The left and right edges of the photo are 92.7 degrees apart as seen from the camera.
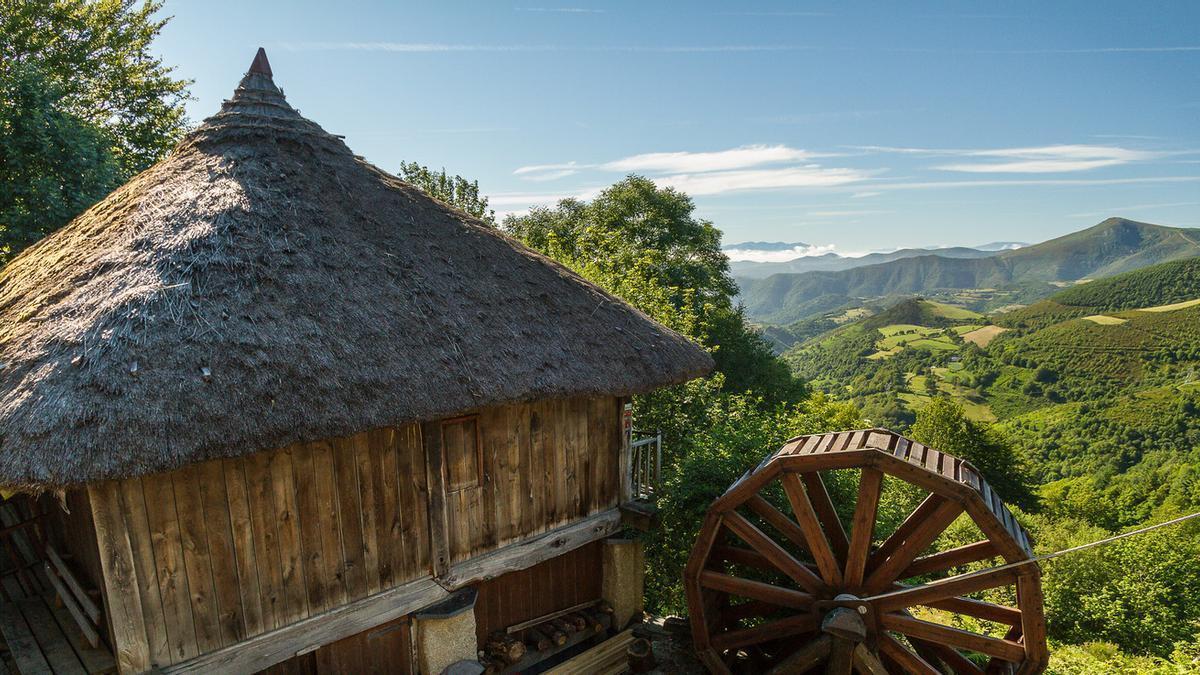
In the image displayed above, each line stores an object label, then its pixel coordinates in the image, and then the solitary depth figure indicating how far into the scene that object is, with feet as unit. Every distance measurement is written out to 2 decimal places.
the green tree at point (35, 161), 32.19
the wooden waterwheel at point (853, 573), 17.31
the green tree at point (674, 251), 73.00
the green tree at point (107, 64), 41.78
